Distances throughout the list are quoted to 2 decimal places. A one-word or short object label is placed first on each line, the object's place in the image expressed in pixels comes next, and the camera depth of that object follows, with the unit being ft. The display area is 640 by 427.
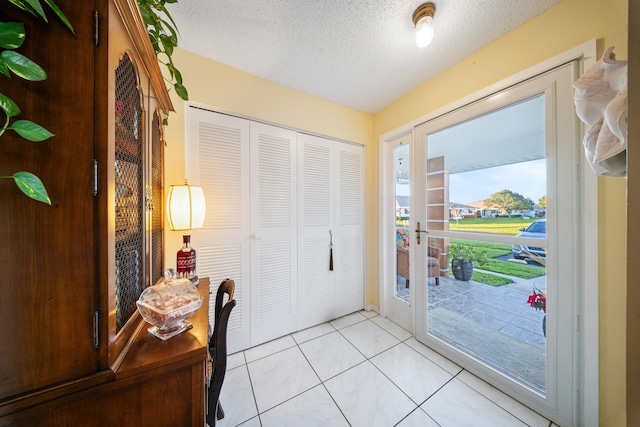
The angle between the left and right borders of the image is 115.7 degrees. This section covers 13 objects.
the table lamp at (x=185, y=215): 4.36
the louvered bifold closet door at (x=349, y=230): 8.03
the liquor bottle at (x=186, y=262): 4.46
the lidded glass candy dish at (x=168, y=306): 2.31
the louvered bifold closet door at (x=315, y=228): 7.22
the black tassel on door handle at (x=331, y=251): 7.79
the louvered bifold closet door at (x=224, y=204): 5.61
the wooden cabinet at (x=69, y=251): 1.51
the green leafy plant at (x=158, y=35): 2.90
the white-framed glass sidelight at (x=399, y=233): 7.41
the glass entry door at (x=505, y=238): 4.10
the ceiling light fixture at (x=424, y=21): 4.14
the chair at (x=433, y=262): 6.52
